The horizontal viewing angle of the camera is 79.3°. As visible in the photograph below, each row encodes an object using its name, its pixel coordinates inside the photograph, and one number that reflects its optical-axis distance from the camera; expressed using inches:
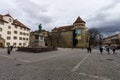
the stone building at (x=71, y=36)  2172.3
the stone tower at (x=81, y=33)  2158.7
